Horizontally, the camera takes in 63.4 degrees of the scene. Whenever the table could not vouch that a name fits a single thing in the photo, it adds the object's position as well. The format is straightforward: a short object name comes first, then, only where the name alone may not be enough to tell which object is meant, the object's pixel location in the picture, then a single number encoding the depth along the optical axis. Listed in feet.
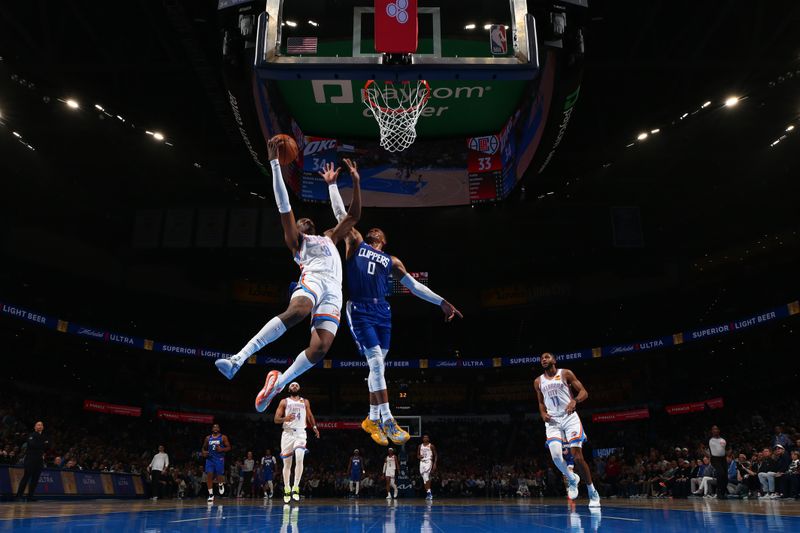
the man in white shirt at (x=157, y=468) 61.11
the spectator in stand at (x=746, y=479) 54.13
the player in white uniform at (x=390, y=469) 67.87
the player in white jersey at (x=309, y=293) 19.56
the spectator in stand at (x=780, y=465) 50.23
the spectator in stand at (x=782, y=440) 54.60
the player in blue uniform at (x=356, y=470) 76.04
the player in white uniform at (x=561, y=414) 32.17
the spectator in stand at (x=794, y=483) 48.60
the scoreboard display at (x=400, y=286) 83.05
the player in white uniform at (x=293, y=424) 38.52
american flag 24.97
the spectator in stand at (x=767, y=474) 50.70
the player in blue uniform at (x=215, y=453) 50.52
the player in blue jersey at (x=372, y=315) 21.29
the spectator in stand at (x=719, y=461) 51.03
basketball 20.38
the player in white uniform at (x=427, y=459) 60.85
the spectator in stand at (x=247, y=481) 86.02
